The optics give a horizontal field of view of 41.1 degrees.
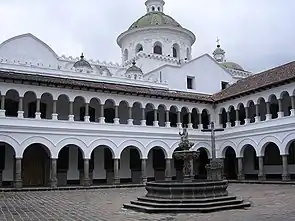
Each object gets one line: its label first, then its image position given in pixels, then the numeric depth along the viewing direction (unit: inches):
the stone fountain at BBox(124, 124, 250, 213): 425.1
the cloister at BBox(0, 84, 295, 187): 878.6
